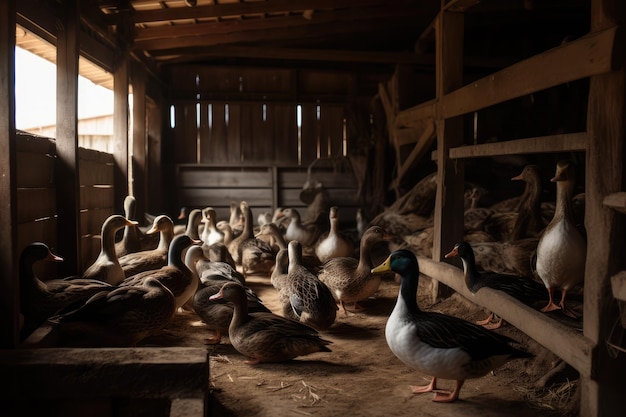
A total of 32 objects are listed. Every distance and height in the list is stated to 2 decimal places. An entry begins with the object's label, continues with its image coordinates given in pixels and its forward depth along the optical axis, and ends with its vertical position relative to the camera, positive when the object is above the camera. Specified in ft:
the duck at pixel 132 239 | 24.50 -2.30
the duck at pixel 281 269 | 23.29 -3.52
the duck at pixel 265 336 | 15.67 -4.21
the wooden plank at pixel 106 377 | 11.34 -3.94
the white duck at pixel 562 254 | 14.99 -1.71
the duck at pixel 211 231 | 33.09 -2.48
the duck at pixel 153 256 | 21.91 -2.74
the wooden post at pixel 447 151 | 22.30 +1.71
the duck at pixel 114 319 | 14.24 -3.45
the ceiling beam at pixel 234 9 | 27.30 +9.61
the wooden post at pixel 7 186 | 11.94 +0.11
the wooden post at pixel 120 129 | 28.48 +3.29
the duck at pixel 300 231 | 37.73 -2.78
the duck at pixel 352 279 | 22.06 -3.58
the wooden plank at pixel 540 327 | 11.37 -3.30
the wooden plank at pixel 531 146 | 12.65 +1.35
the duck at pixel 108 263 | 19.12 -2.60
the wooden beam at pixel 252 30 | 31.12 +9.81
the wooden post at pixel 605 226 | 10.94 -0.68
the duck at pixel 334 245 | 29.45 -2.93
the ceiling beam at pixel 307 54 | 36.27 +9.37
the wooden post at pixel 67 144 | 19.35 +1.70
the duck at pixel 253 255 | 29.17 -3.46
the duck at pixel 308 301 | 18.83 -3.91
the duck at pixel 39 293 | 14.87 -2.95
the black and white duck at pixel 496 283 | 16.22 -2.86
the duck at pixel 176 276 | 18.48 -2.96
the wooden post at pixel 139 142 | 33.50 +3.12
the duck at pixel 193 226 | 29.75 -1.93
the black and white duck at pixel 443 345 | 12.59 -3.61
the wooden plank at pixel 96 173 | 22.97 +0.84
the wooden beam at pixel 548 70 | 10.89 +3.16
